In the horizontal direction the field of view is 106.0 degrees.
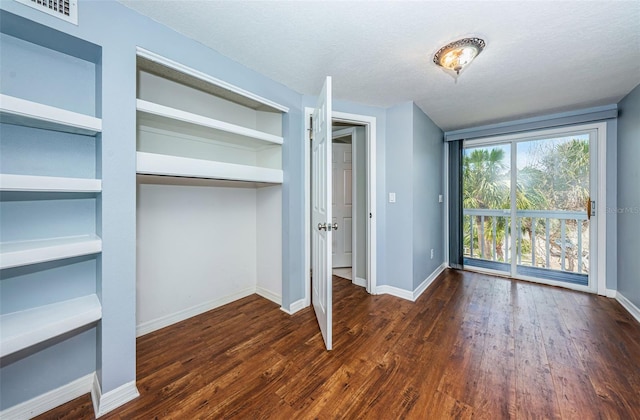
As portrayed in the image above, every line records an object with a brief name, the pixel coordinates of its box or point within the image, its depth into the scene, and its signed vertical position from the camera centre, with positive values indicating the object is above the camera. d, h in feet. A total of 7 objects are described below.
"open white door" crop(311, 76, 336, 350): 5.88 -0.14
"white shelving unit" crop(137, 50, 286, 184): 5.25 +2.22
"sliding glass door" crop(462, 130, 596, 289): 9.93 +0.07
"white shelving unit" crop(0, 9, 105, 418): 3.72 -0.01
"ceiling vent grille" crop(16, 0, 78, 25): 3.65 +3.13
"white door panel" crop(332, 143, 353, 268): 12.52 +0.26
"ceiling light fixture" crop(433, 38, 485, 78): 5.33 +3.58
